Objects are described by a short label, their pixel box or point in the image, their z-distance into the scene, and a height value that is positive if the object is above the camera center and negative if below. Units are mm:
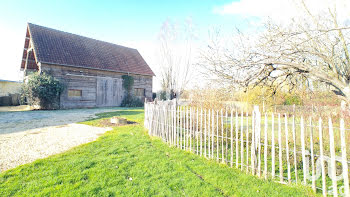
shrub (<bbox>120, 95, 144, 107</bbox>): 18969 -172
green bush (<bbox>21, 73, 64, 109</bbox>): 13672 +836
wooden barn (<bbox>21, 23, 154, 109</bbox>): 15086 +3170
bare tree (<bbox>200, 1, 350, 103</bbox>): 4344 +1141
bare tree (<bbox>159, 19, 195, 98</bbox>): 13301 +2752
